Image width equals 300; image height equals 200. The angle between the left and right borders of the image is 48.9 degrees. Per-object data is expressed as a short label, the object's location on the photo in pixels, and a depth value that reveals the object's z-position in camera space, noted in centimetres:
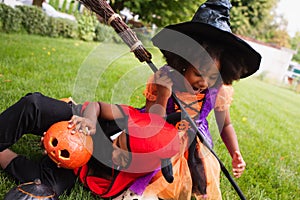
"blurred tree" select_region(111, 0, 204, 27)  771
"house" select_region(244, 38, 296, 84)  2710
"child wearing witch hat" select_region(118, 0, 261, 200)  167
